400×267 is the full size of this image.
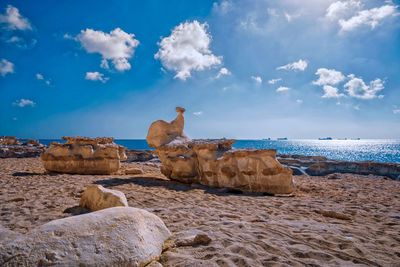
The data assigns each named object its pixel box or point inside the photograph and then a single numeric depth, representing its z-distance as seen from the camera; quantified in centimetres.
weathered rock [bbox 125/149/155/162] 1753
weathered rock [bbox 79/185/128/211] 323
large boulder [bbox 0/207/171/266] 157
